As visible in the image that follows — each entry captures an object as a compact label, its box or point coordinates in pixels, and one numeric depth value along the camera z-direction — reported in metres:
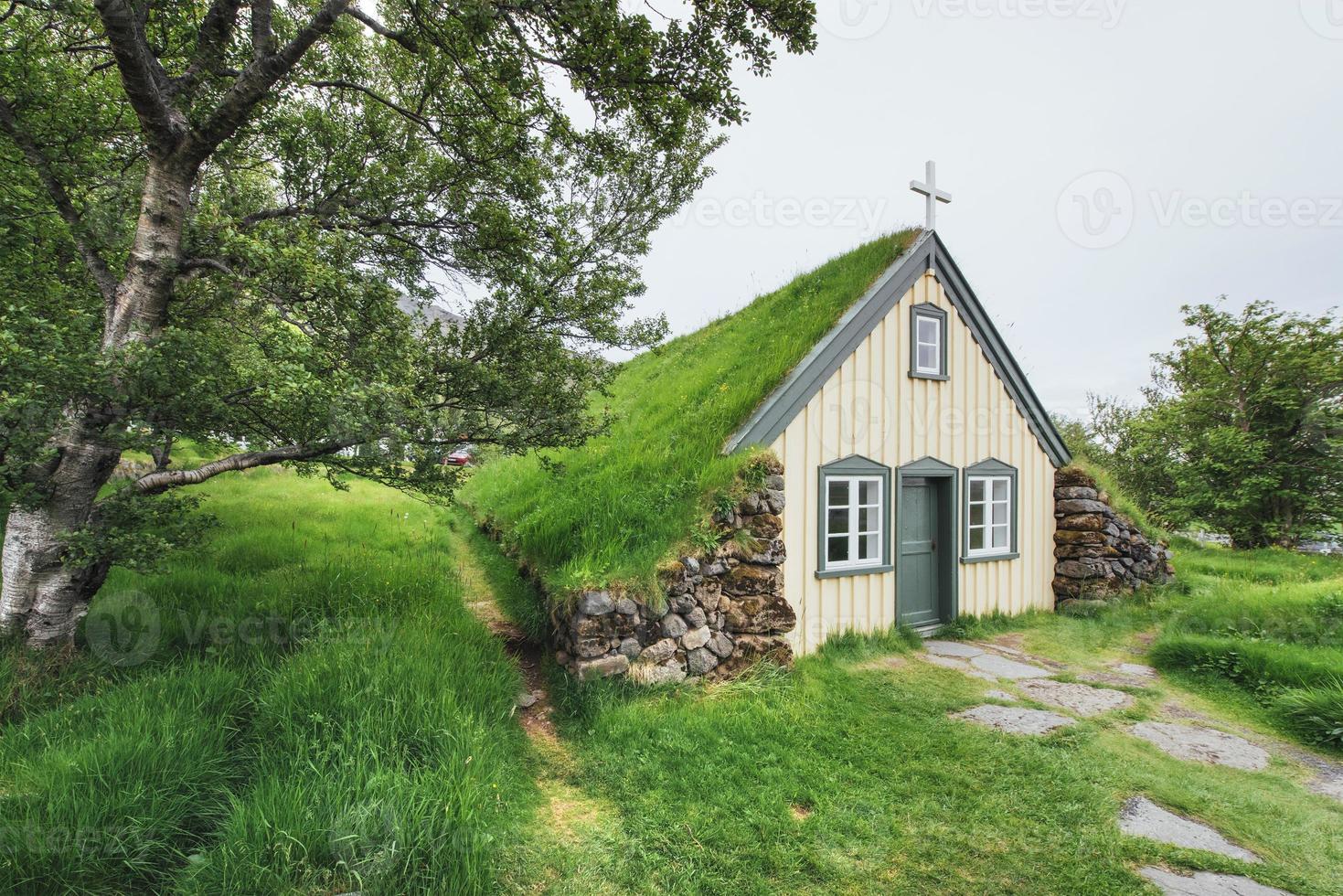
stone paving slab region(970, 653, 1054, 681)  6.55
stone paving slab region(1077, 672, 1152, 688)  6.30
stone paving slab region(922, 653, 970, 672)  6.72
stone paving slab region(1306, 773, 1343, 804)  4.12
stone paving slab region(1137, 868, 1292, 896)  3.07
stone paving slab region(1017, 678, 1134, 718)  5.60
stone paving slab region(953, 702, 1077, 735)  5.05
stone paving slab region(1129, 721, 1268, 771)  4.64
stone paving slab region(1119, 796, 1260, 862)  3.48
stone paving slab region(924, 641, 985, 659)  7.24
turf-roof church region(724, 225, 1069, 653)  6.91
